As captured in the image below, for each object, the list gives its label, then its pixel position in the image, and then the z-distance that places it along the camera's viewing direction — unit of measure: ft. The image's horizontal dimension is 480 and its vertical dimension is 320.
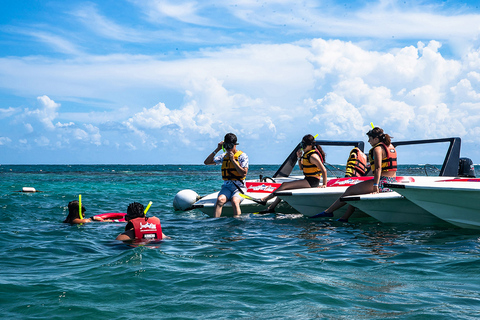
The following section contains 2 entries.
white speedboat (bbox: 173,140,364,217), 34.83
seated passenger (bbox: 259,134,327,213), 31.94
